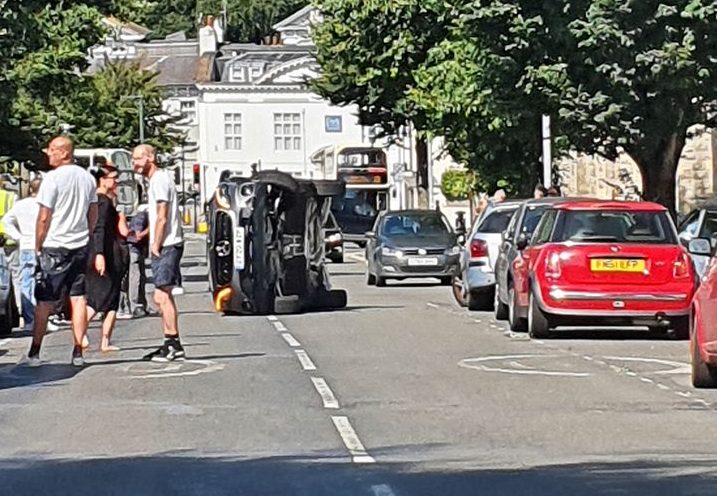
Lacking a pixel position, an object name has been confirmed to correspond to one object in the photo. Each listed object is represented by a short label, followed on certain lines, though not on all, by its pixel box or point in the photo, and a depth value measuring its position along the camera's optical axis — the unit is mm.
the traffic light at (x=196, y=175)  83500
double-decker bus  77000
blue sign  112188
